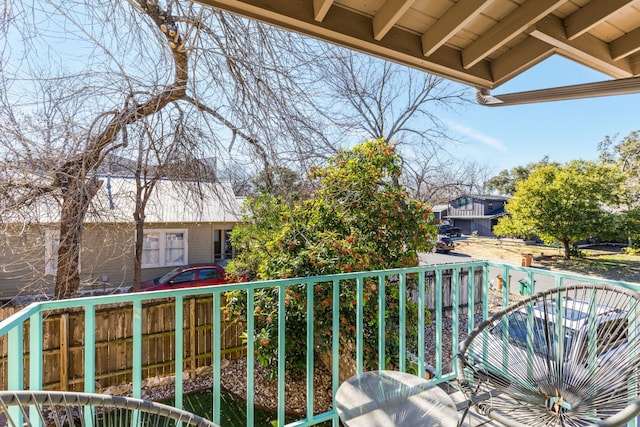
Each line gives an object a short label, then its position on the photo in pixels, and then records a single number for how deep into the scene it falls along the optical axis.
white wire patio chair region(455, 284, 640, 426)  1.34
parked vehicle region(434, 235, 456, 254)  16.95
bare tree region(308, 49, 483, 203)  8.32
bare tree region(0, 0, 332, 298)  2.75
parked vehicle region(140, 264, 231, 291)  7.80
